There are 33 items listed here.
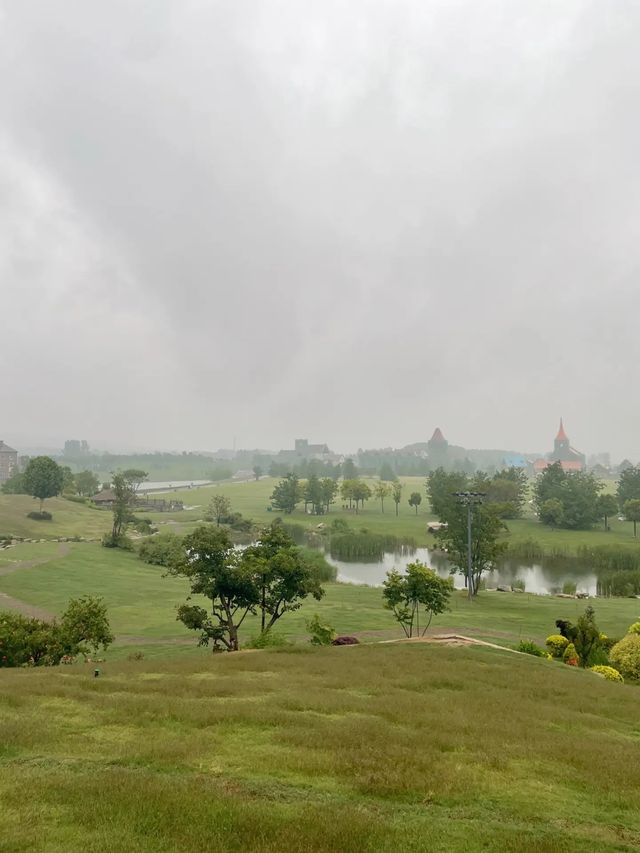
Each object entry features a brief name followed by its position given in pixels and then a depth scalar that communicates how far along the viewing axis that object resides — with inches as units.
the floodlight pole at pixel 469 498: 2133.9
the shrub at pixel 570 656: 1199.9
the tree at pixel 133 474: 5757.9
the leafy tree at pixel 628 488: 4675.2
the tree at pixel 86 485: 6122.1
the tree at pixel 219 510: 4660.4
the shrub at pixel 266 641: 1199.6
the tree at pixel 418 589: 1310.3
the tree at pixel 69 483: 5515.3
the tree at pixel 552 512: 4295.8
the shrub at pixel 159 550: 2974.9
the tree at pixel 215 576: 1214.9
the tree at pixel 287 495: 5620.1
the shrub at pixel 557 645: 1252.5
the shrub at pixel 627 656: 1141.1
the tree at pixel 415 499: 5511.8
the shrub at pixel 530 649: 1222.9
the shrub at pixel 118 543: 3164.4
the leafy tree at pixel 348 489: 5575.8
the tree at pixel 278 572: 1240.2
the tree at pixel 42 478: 3941.9
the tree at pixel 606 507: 4269.2
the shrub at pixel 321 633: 1213.1
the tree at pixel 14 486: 5364.2
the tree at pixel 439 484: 4323.3
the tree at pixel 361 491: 5556.1
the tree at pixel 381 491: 5940.0
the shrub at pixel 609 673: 1081.4
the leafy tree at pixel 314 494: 5497.5
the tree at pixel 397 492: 5413.4
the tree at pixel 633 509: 3976.4
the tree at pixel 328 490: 5531.5
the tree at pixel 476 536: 2445.9
